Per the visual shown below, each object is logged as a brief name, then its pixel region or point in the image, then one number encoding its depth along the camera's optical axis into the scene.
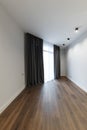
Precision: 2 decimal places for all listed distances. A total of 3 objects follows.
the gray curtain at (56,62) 4.25
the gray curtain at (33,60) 2.79
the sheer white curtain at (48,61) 3.53
